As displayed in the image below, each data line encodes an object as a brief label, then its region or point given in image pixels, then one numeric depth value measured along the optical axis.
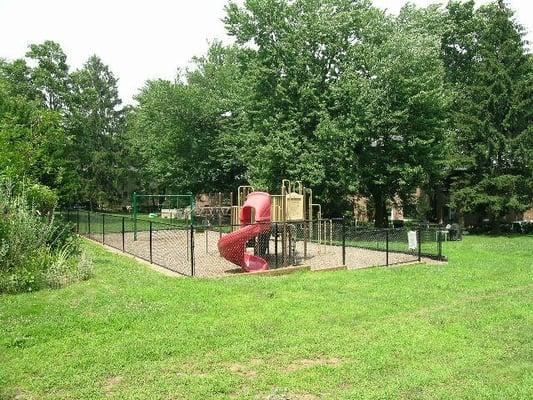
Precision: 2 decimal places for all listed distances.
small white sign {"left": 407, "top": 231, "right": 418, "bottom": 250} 15.90
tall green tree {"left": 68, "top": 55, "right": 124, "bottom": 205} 42.12
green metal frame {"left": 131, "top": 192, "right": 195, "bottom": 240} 24.45
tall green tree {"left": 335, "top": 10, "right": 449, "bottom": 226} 23.42
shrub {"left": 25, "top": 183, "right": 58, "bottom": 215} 12.61
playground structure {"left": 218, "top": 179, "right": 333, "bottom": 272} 13.36
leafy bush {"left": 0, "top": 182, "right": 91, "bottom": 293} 9.59
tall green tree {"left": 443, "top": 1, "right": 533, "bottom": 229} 28.19
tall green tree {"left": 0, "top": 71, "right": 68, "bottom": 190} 12.64
